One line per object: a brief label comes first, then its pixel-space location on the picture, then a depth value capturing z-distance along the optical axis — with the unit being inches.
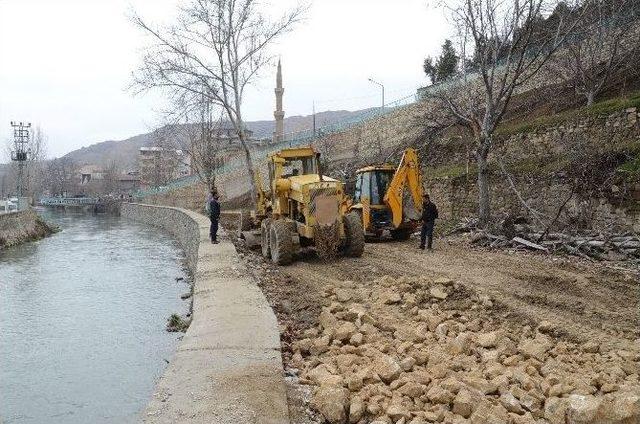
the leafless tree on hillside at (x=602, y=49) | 815.7
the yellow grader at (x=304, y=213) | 421.4
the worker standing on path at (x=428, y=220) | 499.5
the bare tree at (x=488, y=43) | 577.3
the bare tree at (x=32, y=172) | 2636.3
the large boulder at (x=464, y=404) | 153.3
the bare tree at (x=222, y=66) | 831.1
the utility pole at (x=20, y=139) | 1701.5
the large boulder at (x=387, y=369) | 176.4
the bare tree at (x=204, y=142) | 1405.0
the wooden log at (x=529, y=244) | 452.8
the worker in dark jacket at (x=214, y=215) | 575.8
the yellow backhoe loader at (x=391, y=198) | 535.2
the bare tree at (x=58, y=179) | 4156.7
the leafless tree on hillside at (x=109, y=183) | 3995.6
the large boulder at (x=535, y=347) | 191.9
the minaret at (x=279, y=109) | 2314.2
